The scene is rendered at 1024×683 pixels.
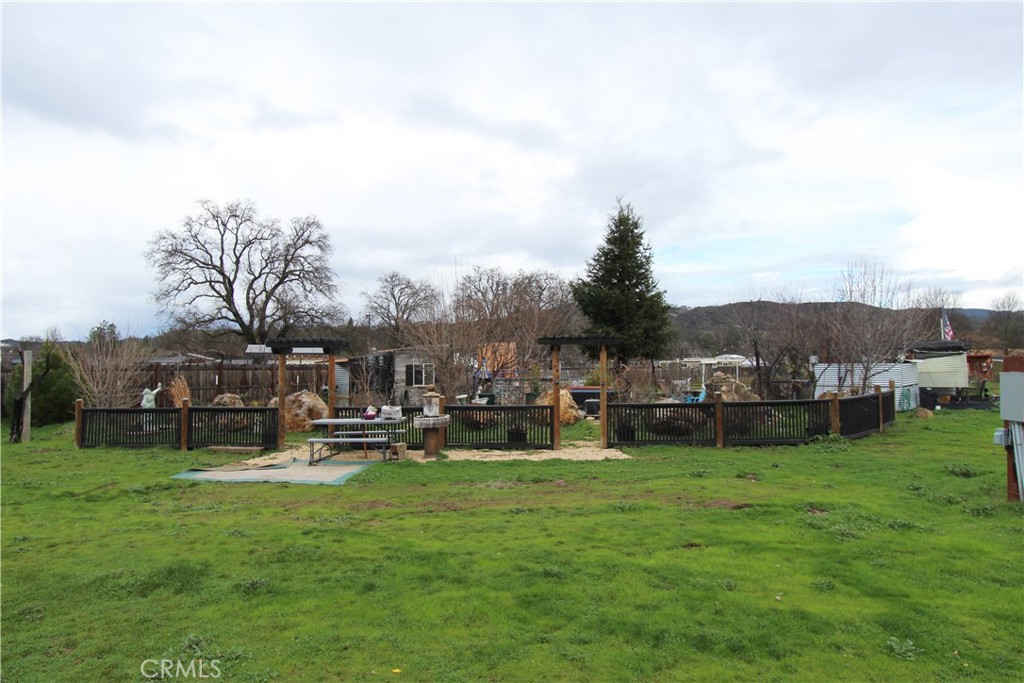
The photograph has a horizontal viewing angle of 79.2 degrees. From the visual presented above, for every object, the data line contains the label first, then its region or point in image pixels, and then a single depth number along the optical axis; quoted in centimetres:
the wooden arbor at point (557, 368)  1269
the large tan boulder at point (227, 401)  1945
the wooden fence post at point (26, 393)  1449
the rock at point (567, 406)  1742
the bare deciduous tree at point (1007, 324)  4304
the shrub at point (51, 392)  1825
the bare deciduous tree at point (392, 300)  5100
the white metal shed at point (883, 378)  2148
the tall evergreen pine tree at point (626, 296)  2744
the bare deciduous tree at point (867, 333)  2008
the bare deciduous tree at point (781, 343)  2219
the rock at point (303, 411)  1697
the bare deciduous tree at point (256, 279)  3519
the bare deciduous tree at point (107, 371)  1817
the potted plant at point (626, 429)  1312
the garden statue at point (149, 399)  1592
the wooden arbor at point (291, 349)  1321
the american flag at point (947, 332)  2748
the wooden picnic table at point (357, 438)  1152
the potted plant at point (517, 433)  1301
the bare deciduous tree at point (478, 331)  1947
